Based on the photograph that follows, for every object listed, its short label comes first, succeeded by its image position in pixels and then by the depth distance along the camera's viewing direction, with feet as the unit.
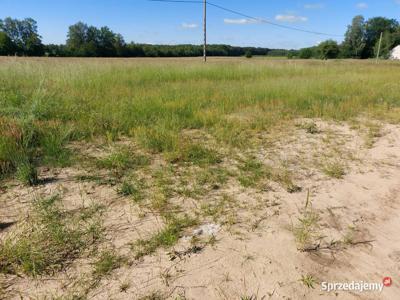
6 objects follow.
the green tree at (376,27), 236.02
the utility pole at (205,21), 62.39
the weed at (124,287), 5.40
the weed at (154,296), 5.24
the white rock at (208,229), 7.13
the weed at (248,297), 5.32
